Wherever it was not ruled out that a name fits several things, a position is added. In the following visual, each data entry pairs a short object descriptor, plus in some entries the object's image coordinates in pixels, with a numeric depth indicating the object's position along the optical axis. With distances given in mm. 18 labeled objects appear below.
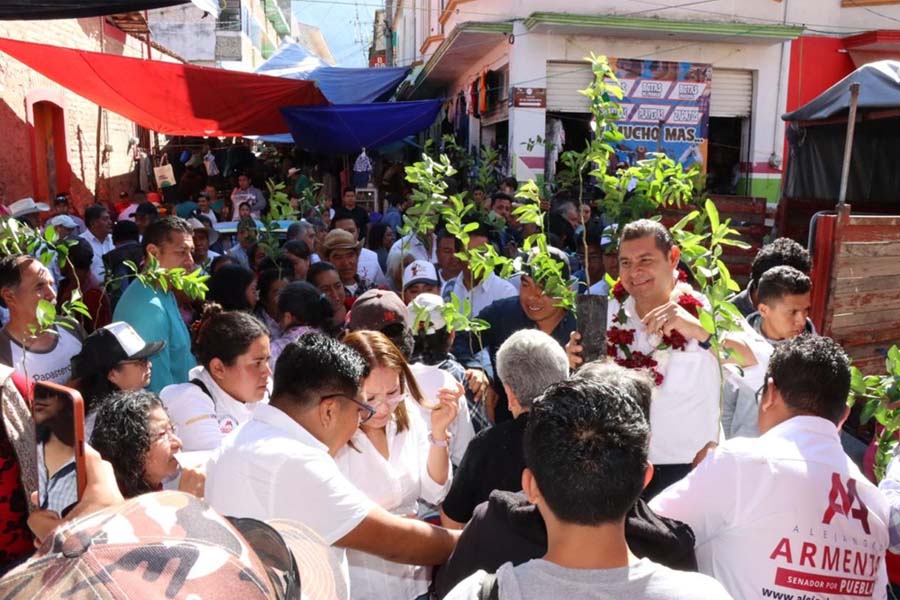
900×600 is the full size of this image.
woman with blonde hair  2529
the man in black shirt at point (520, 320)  4047
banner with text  11117
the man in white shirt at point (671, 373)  3021
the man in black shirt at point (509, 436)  2303
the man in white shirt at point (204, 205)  10731
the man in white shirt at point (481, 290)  5166
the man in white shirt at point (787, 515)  1882
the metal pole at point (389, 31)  31172
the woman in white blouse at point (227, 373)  2826
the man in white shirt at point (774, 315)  3312
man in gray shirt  1378
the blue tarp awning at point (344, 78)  13828
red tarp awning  8781
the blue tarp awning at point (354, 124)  10688
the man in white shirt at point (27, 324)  3355
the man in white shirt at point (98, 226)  7387
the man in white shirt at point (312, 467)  1894
